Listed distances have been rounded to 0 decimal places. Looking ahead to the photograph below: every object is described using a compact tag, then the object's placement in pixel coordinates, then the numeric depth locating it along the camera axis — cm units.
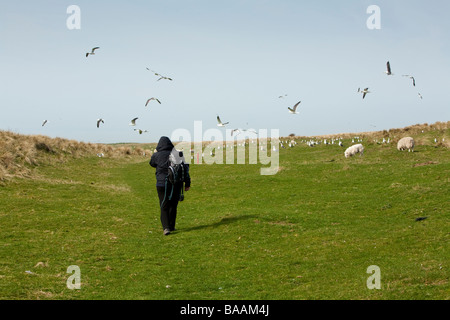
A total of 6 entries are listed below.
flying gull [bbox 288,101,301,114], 2889
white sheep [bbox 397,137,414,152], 4672
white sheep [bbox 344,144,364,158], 4909
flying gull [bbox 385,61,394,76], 2427
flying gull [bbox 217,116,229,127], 2922
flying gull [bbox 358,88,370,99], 2861
